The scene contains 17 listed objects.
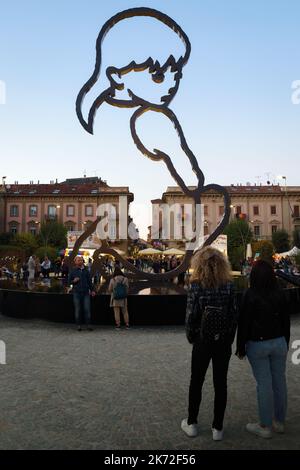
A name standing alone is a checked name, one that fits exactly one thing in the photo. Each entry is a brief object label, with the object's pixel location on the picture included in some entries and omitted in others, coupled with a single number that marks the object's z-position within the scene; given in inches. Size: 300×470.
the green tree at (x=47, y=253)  1631.4
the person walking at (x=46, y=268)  767.1
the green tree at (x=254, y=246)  1791.2
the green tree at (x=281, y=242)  2554.1
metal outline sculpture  405.4
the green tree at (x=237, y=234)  2335.1
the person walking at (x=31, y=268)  679.1
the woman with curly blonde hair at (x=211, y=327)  133.6
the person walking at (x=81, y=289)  351.9
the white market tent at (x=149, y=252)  1017.1
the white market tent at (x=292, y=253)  1034.9
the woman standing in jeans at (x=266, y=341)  135.6
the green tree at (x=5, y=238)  2492.7
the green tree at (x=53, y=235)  2444.6
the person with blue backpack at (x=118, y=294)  355.6
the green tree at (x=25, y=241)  2270.7
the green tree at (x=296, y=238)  2262.4
